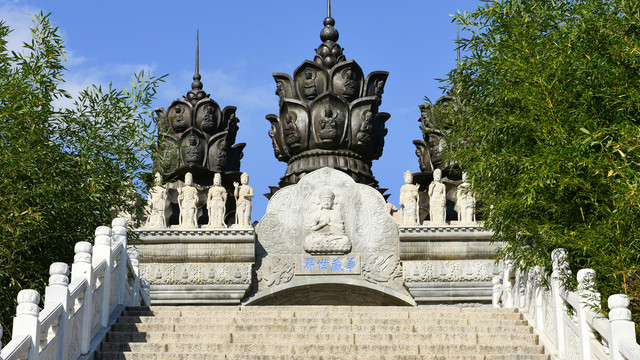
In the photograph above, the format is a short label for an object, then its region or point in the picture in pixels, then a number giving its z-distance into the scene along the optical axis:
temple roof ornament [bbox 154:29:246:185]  24.56
